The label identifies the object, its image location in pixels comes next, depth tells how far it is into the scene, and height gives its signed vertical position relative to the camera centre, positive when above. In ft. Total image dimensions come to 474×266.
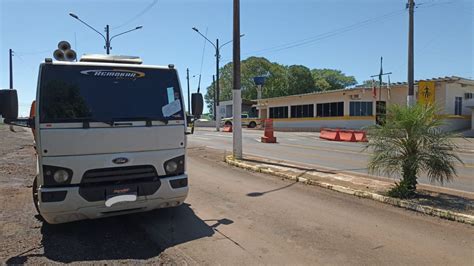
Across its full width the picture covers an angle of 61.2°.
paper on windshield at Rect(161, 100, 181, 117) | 19.90 +0.50
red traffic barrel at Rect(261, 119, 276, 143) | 79.25 -3.26
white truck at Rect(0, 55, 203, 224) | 17.29 -0.87
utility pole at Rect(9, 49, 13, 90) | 148.22 +21.67
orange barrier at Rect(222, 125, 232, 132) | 139.52 -3.63
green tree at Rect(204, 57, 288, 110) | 268.21 +28.76
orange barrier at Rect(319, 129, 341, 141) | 90.02 -3.91
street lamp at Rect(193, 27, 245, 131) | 147.74 +14.87
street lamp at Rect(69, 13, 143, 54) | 80.18 +15.43
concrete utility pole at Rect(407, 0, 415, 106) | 72.84 +10.45
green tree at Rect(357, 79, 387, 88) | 128.32 +11.70
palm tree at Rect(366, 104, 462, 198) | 23.27 -1.78
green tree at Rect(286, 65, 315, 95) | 268.41 +24.72
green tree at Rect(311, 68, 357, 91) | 306.51 +32.73
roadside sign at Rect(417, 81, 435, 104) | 91.71 +6.38
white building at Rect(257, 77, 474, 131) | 106.22 +4.54
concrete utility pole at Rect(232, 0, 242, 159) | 45.90 +2.86
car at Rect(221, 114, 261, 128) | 168.55 -1.79
